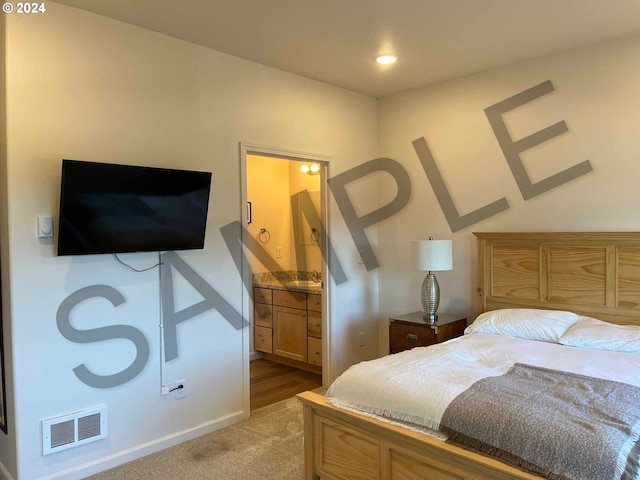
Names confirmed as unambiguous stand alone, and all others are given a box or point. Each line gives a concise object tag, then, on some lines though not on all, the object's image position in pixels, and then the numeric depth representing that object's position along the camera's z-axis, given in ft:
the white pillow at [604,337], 8.92
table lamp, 12.19
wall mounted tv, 8.23
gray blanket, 5.14
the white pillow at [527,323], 9.97
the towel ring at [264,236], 17.85
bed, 6.33
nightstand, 12.01
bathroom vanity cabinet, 14.90
